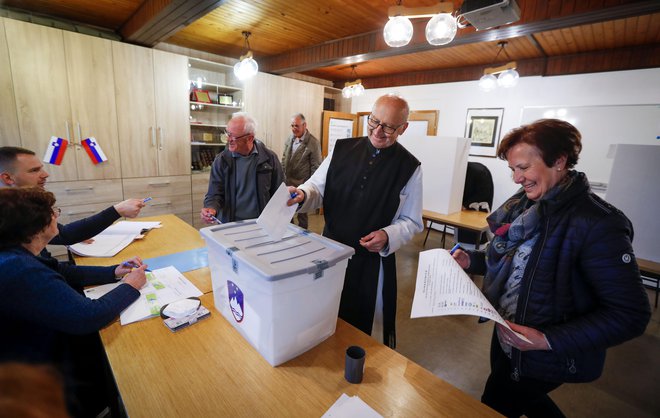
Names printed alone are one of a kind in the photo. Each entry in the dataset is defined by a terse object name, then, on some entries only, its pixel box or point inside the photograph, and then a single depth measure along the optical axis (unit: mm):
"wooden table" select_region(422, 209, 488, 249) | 2948
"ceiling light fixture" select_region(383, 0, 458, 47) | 2088
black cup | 849
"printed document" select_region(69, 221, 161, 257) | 1679
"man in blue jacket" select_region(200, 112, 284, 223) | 2201
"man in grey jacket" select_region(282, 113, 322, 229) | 4262
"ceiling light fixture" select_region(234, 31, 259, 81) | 3570
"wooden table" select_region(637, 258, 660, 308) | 1986
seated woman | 835
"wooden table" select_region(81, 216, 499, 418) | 772
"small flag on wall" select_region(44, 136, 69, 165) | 3184
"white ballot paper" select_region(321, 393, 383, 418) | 754
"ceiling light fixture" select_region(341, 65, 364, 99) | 5023
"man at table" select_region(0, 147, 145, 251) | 1532
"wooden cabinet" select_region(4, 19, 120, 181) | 2979
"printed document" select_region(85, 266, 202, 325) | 1116
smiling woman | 826
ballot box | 826
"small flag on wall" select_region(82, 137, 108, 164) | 3396
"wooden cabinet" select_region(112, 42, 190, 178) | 3582
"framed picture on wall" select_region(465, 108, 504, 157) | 4836
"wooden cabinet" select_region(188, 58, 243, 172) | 4320
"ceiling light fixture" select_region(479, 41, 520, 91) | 3686
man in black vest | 1512
